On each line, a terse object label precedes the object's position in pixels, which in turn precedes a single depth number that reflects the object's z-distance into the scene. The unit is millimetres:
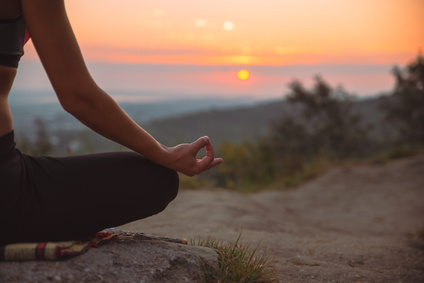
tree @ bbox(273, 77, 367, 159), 22156
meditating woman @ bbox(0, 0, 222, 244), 1385
